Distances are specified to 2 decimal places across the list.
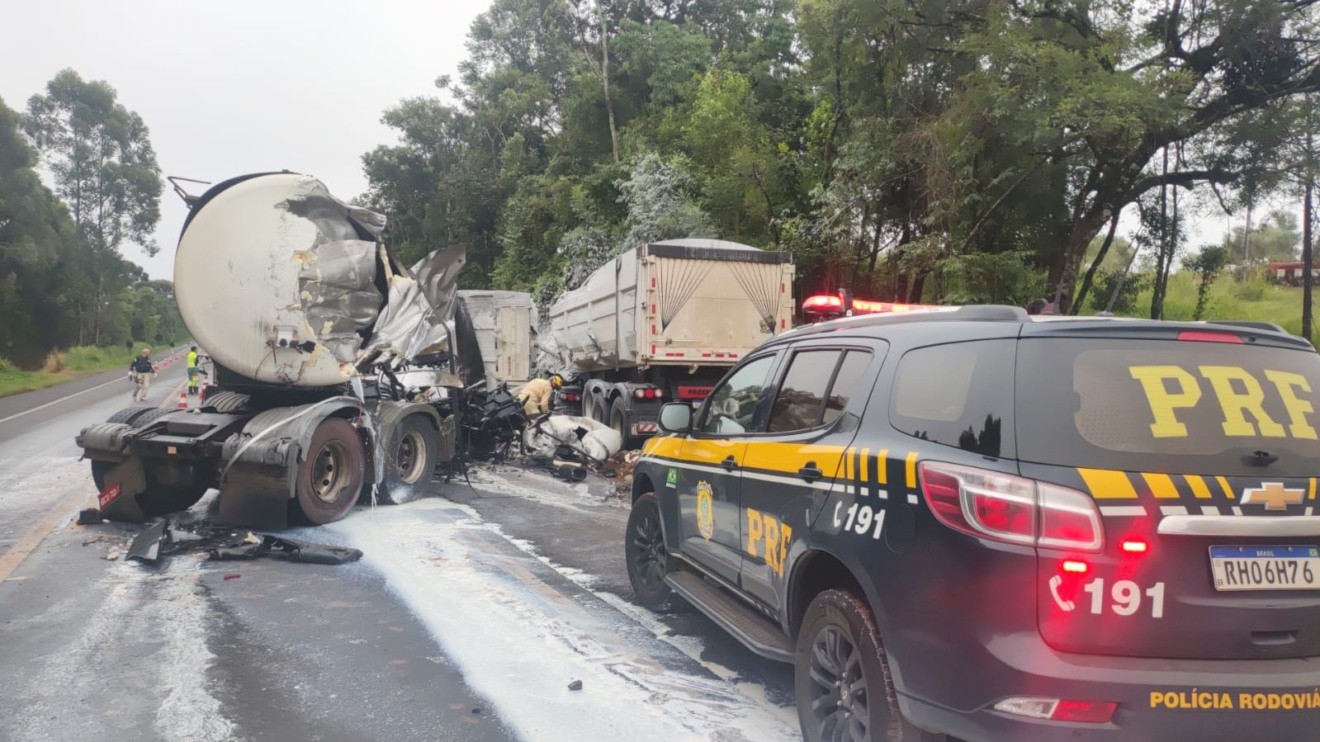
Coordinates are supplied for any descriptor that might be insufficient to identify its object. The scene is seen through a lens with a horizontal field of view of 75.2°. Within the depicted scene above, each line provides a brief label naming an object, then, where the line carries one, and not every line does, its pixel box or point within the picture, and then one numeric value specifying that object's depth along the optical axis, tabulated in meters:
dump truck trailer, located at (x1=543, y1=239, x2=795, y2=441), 13.20
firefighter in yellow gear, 14.85
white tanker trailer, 7.54
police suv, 2.44
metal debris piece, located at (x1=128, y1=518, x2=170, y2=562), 6.54
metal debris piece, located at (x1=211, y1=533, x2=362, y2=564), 6.66
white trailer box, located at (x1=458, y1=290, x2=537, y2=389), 18.83
